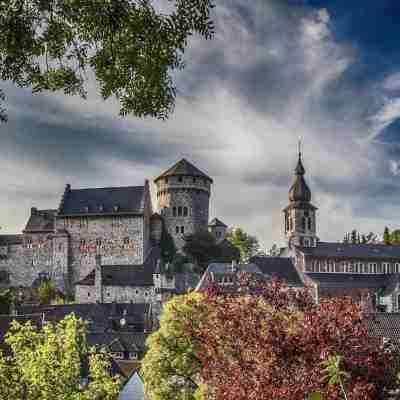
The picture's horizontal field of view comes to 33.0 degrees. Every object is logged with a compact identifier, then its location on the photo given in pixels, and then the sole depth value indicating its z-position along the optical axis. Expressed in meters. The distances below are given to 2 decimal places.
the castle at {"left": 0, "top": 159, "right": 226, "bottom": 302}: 78.81
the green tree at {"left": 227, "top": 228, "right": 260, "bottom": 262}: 98.69
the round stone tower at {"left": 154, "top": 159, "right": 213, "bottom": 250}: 80.94
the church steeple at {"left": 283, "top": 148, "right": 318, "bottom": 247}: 85.56
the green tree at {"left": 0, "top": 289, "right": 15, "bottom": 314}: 61.87
